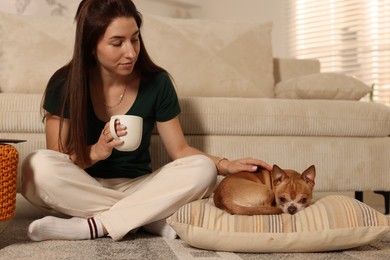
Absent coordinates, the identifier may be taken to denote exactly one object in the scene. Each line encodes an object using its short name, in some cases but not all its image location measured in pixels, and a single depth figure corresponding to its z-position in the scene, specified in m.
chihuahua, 1.62
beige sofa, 2.21
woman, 1.65
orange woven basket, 1.48
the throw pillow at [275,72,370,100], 2.53
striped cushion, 1.49
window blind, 4.09
